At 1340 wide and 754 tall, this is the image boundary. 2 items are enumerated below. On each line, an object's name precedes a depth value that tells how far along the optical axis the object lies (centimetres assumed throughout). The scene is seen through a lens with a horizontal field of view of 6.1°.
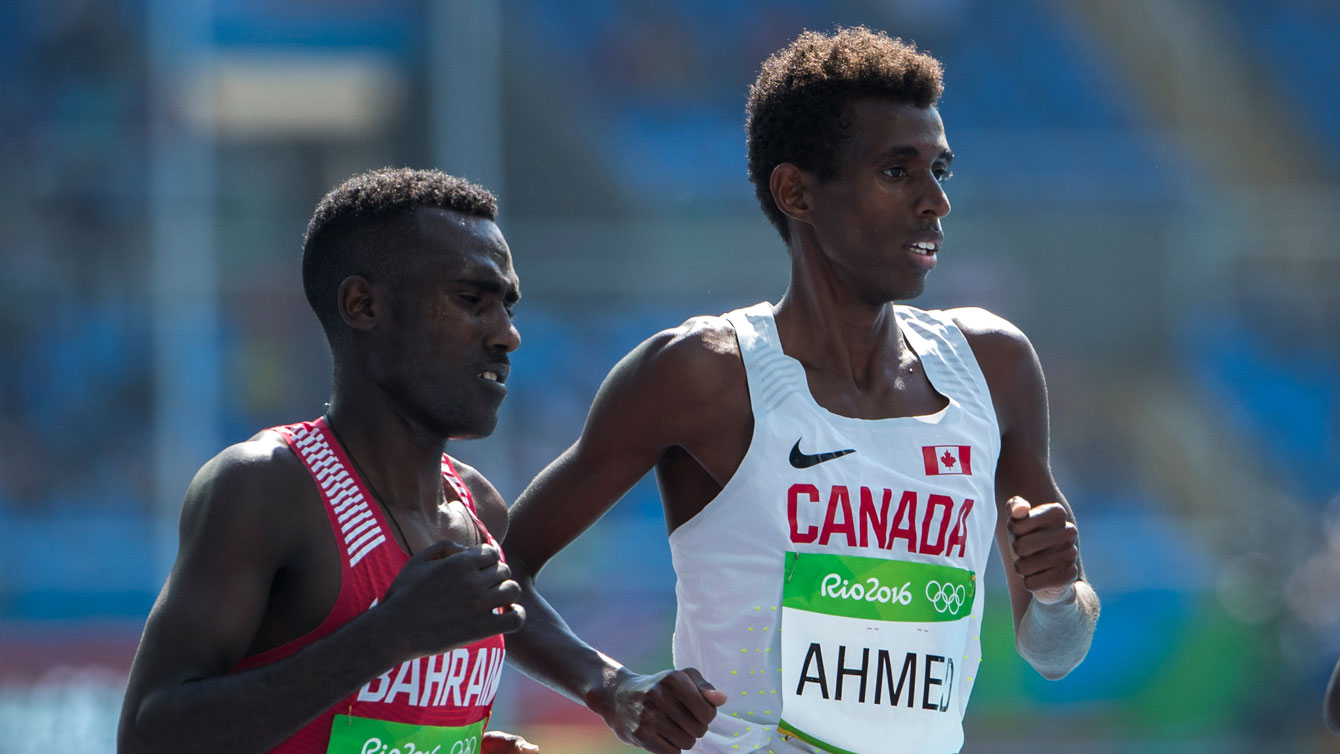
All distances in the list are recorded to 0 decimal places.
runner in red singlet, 1108
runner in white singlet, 1141
